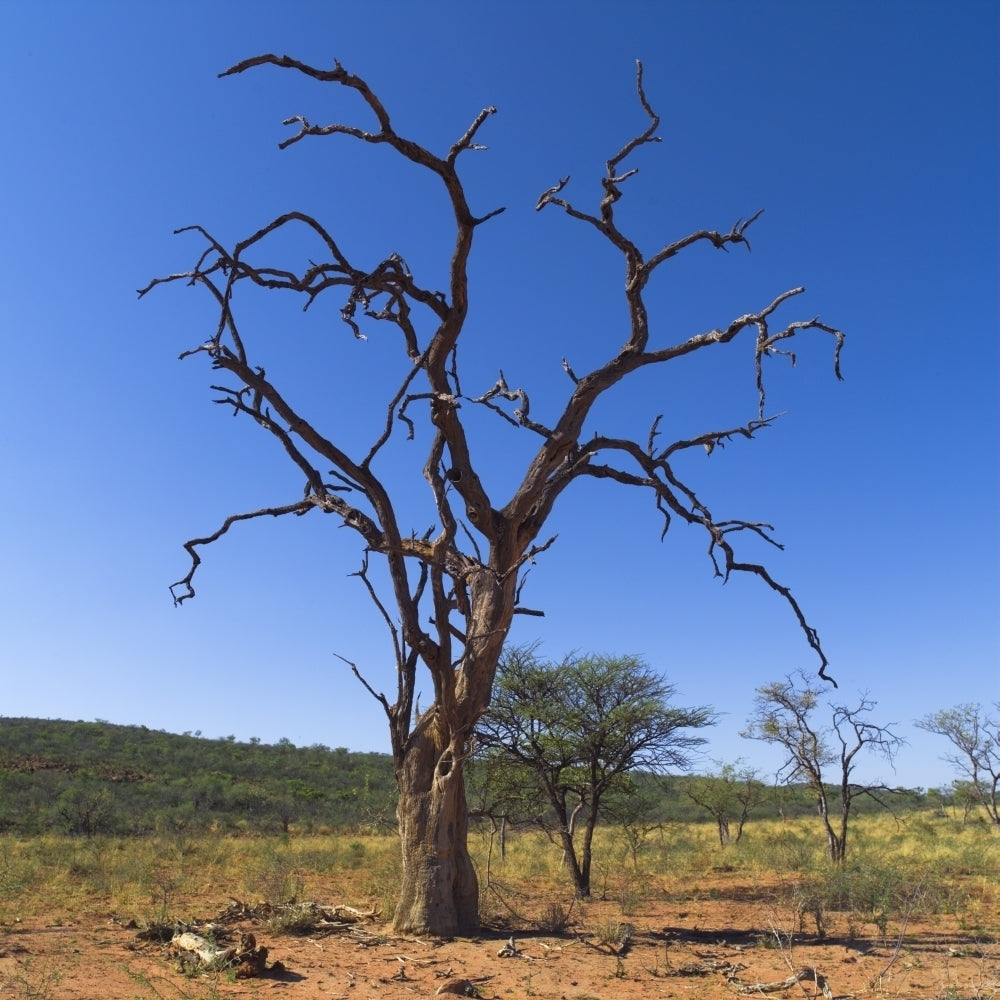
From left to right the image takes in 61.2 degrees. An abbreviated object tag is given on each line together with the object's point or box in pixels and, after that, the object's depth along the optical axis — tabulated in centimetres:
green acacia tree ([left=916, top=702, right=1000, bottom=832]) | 2898
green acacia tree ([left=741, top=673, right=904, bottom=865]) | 1795
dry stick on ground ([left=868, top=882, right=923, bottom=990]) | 661
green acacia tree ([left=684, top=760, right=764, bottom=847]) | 2775
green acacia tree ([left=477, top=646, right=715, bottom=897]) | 1505
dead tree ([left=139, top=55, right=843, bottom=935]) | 826
